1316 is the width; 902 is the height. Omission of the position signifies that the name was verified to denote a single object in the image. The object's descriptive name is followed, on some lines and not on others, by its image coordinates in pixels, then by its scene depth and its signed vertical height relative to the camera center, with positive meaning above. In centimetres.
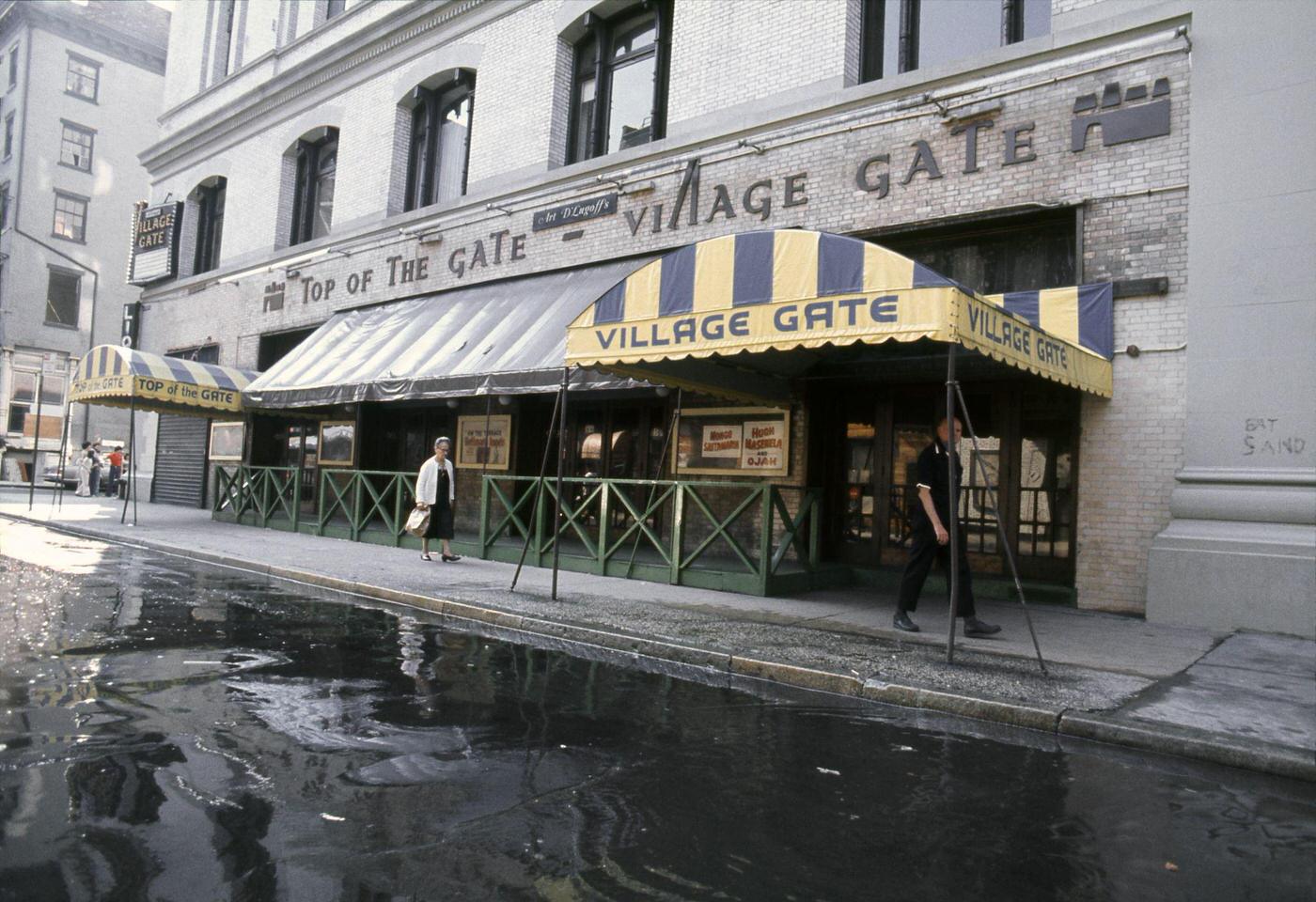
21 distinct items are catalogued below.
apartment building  3678 +1201
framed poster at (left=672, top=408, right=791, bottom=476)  1162 +79
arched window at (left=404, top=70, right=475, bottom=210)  1702 +687
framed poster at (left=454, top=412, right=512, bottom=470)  1505 +74
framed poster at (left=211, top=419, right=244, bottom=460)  2042 +70
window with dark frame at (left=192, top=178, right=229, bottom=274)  2336 +668
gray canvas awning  1227 +220
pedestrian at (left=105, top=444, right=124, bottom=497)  3008 -13
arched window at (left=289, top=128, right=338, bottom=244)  1992 +679
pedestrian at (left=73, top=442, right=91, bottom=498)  2906 -55
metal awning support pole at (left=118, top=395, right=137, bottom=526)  1621 +56
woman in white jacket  1244 -20
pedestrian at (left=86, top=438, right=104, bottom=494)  2920 -28
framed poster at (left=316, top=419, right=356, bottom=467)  1731 +66
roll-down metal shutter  2222 +16
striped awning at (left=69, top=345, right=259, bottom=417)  1588 +161
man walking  770 -16
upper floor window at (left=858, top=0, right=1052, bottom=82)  1045 +615
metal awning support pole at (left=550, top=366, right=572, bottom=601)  892 +45
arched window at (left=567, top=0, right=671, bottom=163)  1408 +701
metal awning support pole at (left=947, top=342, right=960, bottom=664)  632 -6
